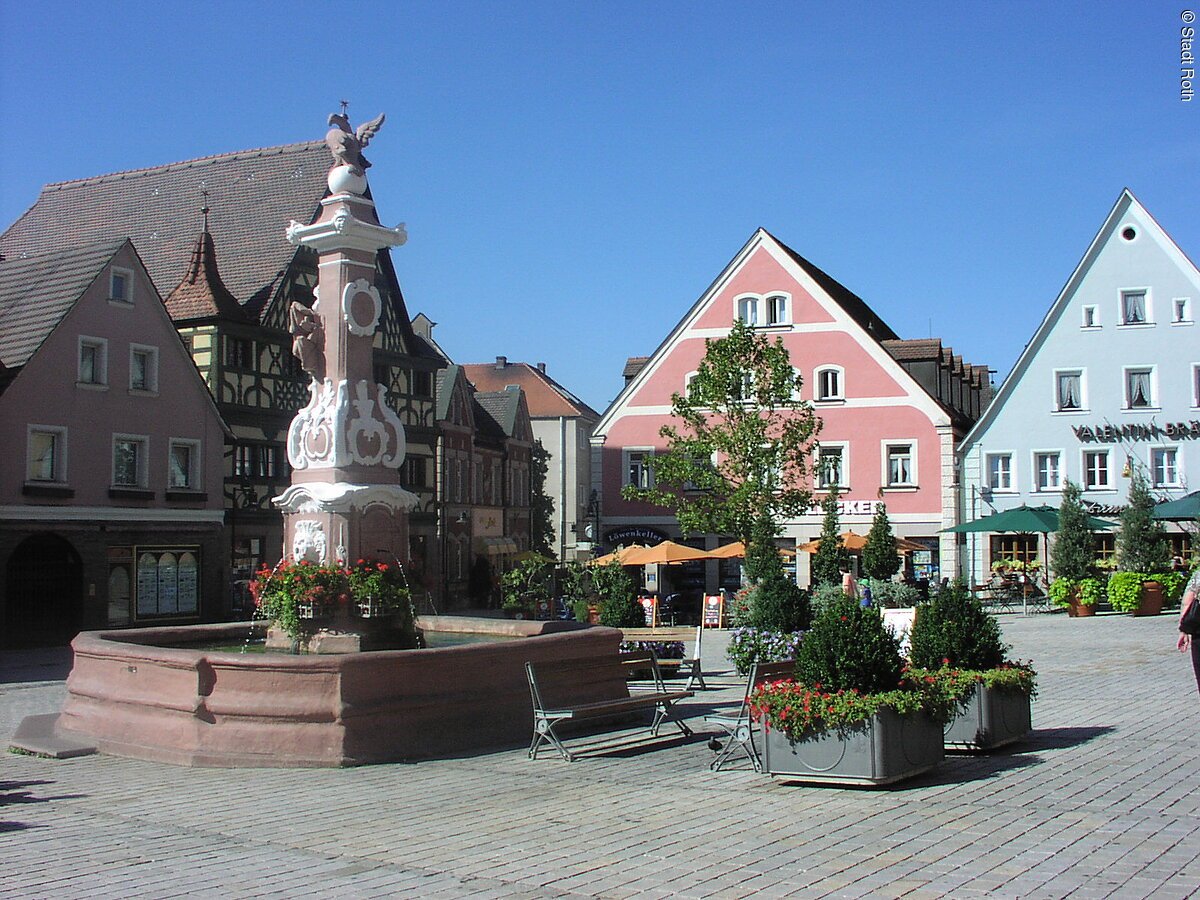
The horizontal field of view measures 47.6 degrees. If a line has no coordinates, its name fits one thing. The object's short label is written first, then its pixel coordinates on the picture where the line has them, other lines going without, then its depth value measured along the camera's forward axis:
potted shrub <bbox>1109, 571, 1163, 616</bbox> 30.92
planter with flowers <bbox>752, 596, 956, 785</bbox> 9.80
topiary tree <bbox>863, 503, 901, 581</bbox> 36.19
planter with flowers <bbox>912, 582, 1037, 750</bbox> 11.38
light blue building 39.69
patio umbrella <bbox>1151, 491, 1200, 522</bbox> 33.84
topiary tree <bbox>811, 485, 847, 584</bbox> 32.88
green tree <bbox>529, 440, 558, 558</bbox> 63.12
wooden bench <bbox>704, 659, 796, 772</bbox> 11.12
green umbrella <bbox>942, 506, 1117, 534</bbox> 35.19
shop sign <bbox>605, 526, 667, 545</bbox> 45.94
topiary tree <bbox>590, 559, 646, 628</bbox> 28.92
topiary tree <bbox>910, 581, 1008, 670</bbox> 11.92
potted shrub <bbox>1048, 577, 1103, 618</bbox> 32.09
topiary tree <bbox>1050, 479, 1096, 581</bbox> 34.72
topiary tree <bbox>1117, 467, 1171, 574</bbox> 33.81
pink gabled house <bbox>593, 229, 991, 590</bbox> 42.47
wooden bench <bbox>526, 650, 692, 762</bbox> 12.08
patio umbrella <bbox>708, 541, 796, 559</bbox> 35.59
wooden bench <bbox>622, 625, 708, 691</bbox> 17.44
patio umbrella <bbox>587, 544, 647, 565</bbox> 32.97
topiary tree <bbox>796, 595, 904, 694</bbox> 10.06
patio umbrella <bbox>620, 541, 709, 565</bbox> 34.78
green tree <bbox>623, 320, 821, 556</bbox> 35.94
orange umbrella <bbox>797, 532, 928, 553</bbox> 36.53
